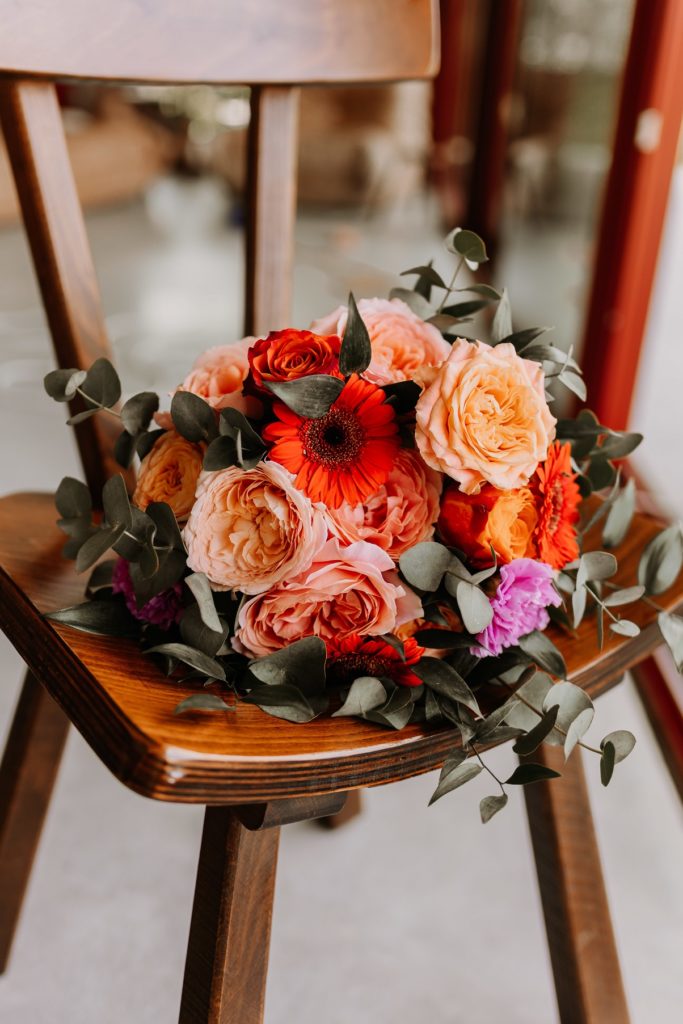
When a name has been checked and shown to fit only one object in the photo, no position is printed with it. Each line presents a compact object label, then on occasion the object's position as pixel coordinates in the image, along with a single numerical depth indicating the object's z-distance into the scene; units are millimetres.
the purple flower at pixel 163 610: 606
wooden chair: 533
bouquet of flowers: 555
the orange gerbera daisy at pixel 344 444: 566
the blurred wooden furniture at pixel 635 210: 1658
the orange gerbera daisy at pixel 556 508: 602
